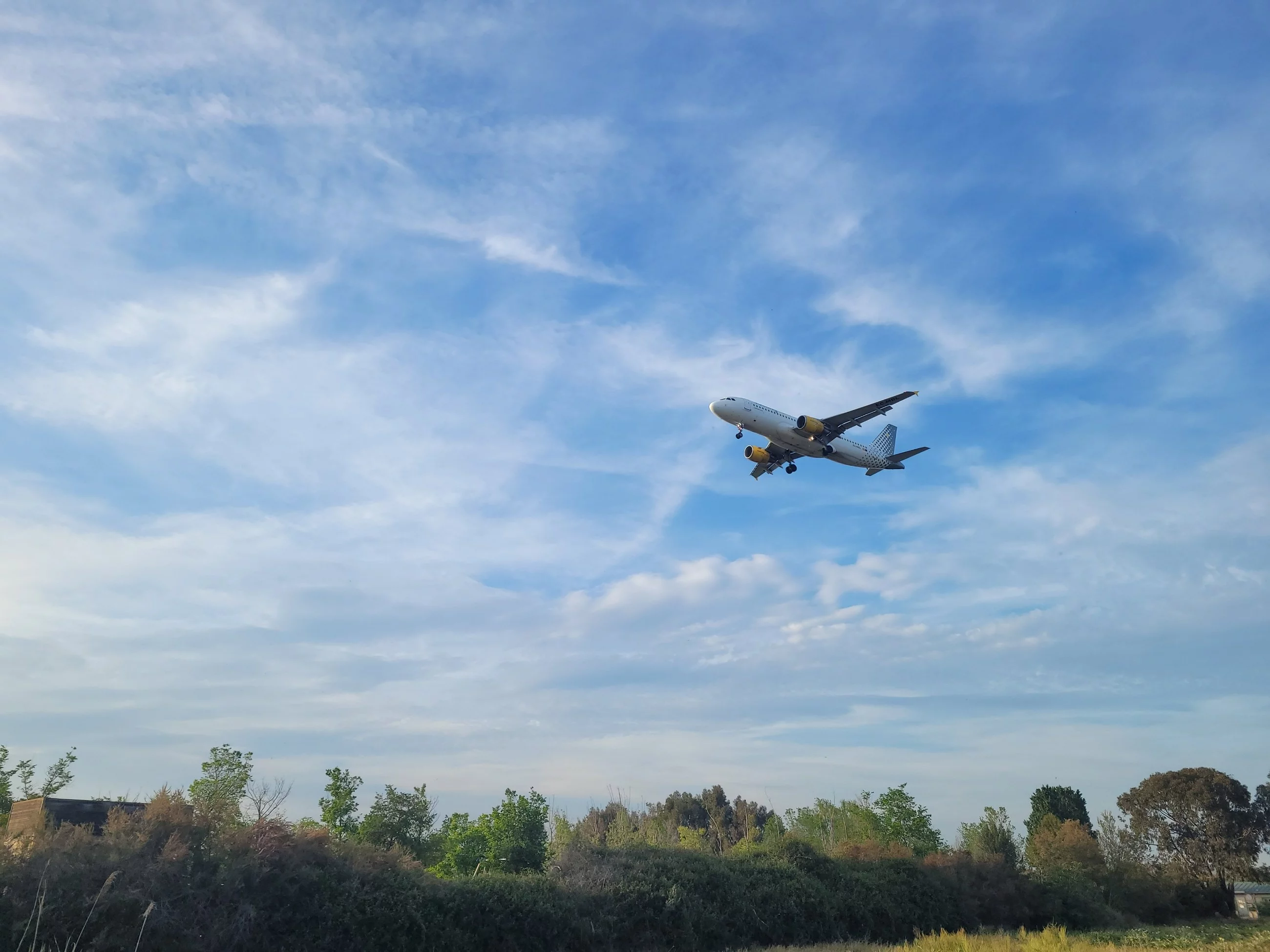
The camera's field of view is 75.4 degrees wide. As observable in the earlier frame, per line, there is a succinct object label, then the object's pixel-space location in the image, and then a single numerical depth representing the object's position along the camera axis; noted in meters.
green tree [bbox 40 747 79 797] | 54.34
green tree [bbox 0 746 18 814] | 51.28
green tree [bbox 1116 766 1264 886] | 76.31
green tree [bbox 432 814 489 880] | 49.38
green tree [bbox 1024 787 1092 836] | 77.38
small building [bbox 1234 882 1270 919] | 59.47
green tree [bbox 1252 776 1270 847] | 79.00
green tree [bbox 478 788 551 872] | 49.81
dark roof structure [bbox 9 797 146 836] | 25.08
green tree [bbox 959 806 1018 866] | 66.00
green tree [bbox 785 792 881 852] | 65.94
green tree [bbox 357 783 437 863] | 47.62
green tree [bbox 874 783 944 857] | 65.38
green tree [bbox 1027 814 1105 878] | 55.22
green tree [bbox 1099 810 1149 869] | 70.81
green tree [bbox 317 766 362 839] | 49.12
